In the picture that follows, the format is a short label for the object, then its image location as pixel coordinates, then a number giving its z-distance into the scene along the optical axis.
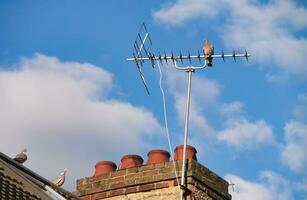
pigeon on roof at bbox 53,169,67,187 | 14.89
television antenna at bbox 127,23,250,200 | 15.66
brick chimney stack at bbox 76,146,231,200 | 14.15
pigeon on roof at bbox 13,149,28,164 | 14.18
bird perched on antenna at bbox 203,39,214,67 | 15.92
